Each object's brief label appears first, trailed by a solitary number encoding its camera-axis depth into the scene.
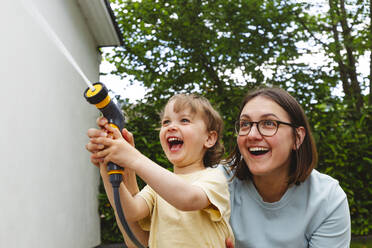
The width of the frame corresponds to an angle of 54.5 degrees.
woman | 2.01
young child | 1.45
